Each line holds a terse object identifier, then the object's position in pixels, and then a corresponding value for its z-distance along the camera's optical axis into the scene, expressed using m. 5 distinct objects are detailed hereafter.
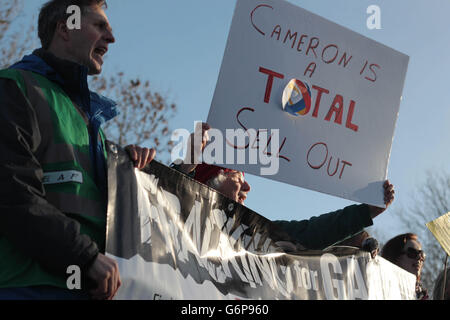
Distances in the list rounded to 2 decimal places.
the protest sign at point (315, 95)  2.93
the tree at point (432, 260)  20.84
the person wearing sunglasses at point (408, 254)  3.96
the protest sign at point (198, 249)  2.00
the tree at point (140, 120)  12.00
